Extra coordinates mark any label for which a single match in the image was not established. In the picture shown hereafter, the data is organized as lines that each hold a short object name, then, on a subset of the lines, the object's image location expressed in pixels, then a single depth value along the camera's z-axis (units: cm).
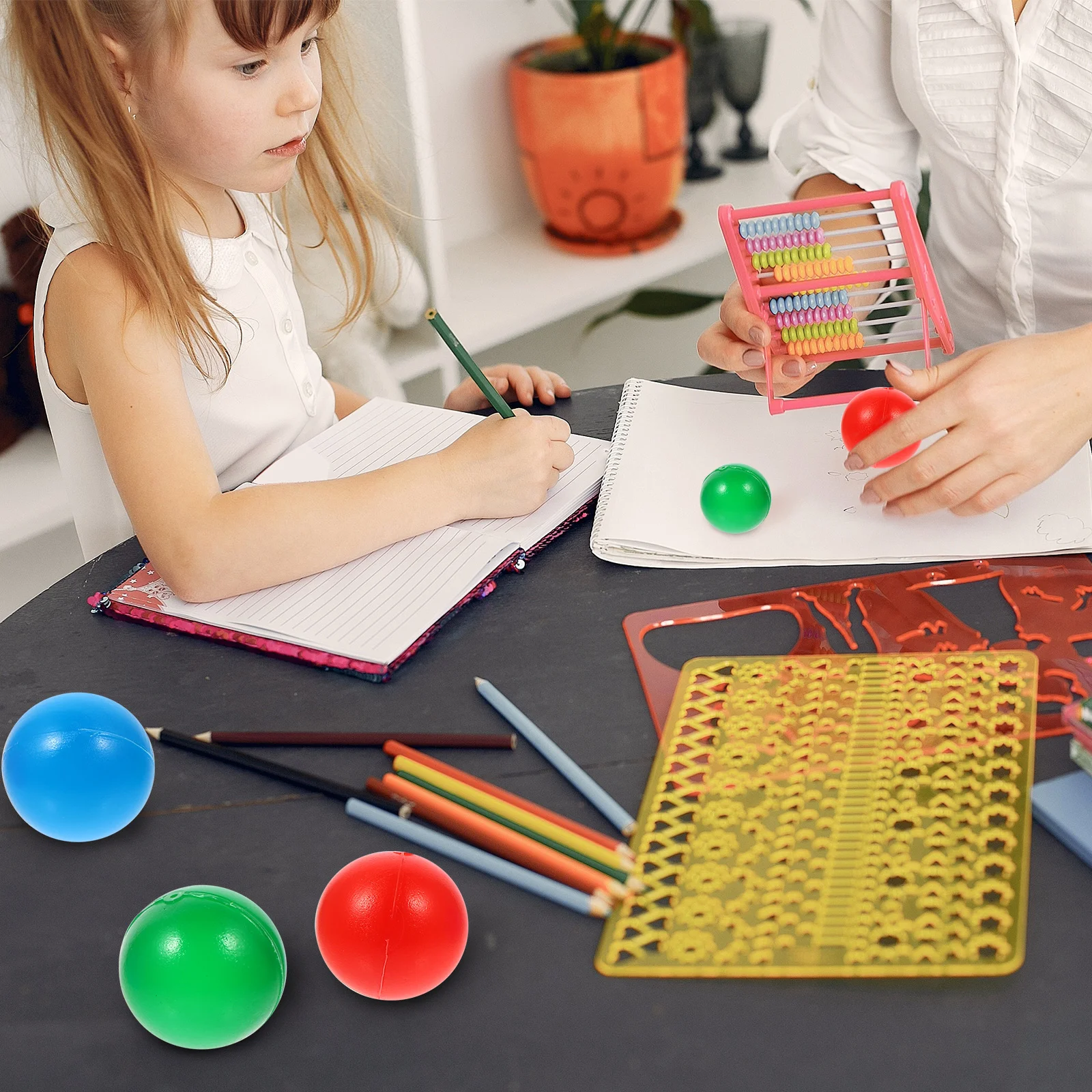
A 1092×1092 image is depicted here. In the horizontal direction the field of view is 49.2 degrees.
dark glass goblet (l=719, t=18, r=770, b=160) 227
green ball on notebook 91
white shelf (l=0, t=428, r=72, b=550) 164
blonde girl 91
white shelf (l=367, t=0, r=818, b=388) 182
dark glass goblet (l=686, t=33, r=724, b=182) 230
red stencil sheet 76
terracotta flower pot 202
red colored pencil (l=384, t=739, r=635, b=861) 65
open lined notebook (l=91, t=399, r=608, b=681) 84
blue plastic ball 69
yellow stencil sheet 58
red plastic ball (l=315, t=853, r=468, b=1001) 58
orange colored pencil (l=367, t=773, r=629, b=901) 63
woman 87
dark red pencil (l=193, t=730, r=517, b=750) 73
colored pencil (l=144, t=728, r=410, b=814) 71
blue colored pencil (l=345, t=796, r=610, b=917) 62
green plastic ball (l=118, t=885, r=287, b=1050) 56
